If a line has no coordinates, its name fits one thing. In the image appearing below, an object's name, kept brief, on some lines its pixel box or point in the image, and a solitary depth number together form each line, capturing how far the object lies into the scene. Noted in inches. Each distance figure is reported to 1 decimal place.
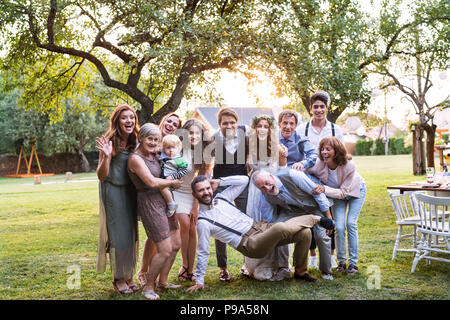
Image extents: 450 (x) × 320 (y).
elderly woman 156.3
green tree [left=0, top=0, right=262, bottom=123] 307.1
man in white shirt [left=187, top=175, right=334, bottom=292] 161.3
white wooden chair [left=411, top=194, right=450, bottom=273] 178.5
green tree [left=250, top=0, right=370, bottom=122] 311.7
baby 158.6
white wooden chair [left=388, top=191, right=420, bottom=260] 214.2
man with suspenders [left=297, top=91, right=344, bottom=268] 191.6
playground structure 1194.0
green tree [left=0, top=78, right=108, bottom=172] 1220.5
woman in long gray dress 160.6
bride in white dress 173.8
